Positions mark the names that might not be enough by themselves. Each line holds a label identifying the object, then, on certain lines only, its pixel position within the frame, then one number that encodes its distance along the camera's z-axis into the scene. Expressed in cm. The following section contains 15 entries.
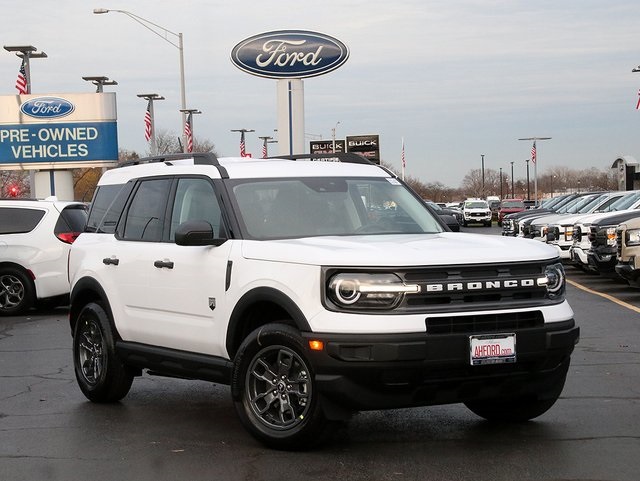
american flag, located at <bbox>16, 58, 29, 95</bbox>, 3822
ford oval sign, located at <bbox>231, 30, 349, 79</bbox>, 2970
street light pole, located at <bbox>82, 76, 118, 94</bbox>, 4038
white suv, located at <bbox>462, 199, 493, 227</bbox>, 6694
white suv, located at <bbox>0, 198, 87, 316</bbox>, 1691
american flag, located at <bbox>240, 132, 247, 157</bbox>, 7319
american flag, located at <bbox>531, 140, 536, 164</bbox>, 9019
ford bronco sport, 630
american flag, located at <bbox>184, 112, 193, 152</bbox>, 4784
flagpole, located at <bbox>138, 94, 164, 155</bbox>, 5012
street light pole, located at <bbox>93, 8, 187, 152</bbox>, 4328
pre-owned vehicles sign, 3756
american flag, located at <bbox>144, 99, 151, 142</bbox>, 5150
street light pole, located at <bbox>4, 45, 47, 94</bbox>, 3541
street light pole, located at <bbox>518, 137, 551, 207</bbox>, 9017
